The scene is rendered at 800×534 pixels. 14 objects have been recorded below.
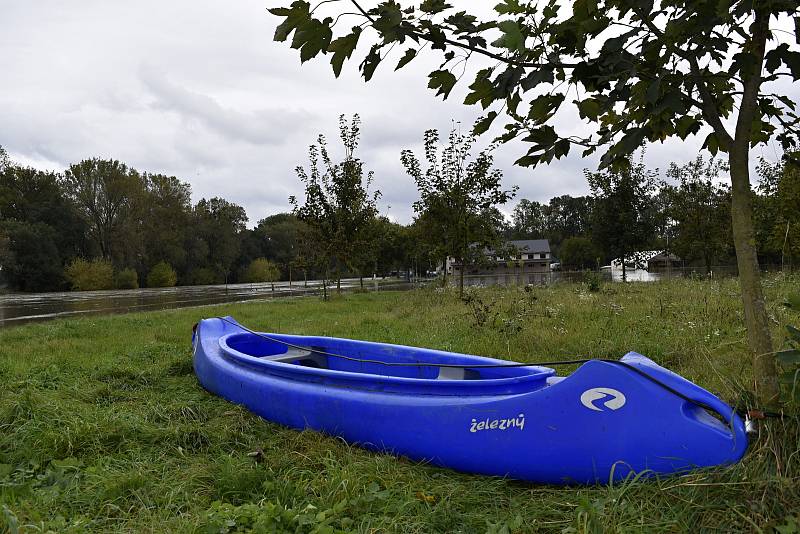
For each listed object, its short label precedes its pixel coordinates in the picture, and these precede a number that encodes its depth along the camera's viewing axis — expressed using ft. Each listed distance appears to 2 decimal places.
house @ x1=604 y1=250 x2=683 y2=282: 59.93
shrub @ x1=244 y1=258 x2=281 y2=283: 193.36
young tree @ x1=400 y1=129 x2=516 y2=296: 45.24
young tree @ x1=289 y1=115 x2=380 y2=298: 57.82
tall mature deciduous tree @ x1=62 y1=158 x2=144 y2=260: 157.07
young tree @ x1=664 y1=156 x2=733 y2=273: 56.59
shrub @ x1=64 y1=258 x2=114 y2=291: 130.31
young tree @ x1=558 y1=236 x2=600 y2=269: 177.06
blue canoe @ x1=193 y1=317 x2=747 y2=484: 8.09
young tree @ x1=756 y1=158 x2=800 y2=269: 40.09
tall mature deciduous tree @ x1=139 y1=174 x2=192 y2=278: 165.99
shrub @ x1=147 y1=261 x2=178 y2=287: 152.66
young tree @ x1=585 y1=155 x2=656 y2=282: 56.85
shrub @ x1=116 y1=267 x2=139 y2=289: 140.77
